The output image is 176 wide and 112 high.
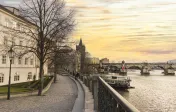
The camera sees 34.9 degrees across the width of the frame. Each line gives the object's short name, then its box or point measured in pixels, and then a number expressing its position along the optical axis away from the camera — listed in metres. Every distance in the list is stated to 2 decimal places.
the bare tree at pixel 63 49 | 28.60
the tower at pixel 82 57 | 97.56
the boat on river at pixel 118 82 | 54.38
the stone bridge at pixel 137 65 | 135.12
